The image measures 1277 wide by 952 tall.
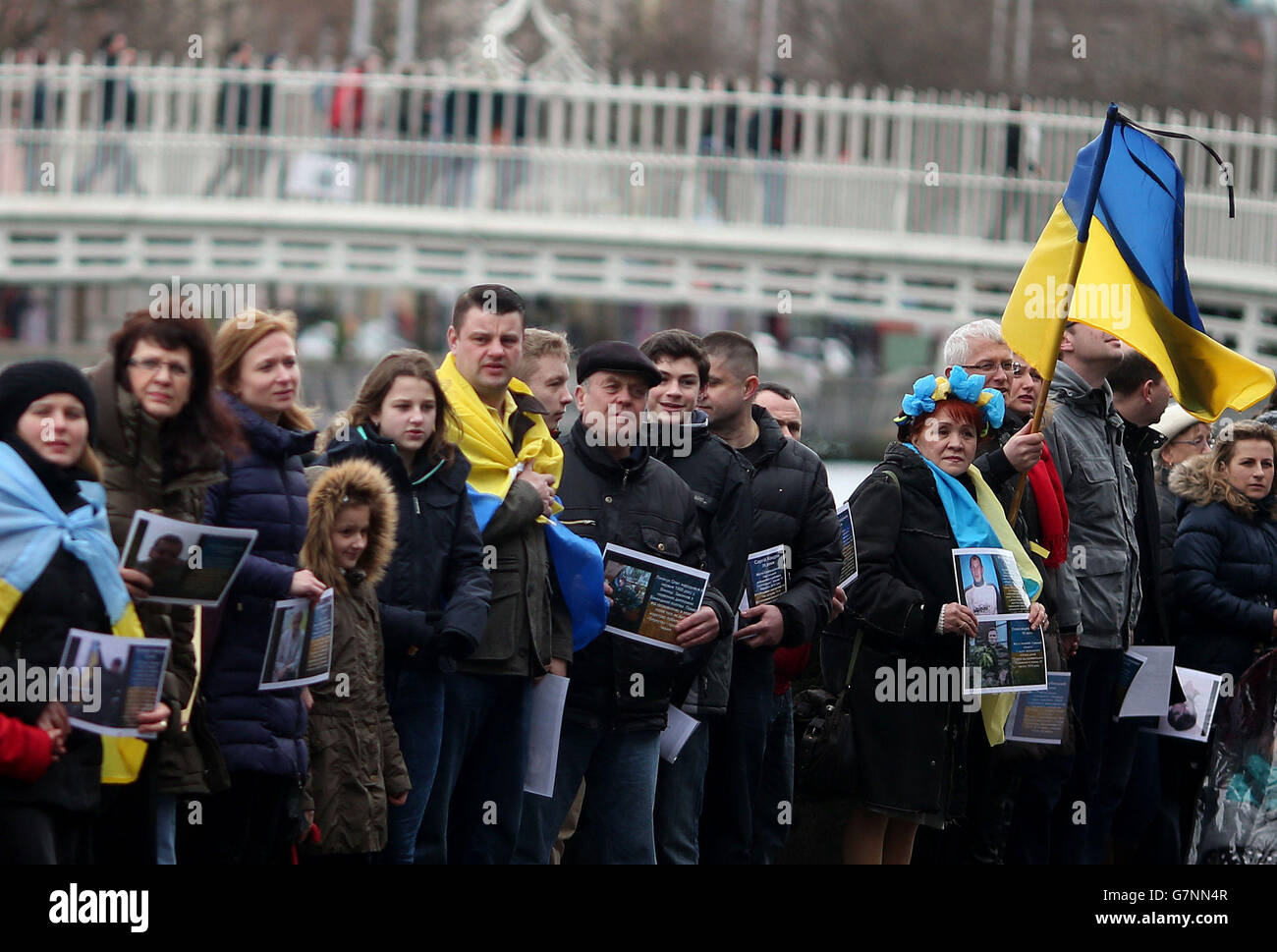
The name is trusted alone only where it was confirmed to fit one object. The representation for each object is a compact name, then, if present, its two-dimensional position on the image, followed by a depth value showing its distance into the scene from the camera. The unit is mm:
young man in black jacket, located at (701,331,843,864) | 15758
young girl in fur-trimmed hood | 13398
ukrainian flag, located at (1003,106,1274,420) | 16625
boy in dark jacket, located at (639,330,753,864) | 15391
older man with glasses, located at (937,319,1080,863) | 16531
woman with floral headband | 15781
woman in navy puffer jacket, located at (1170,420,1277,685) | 18516
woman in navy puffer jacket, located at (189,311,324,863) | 12727
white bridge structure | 58031
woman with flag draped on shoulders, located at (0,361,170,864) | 11477
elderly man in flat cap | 14859
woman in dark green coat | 12297
